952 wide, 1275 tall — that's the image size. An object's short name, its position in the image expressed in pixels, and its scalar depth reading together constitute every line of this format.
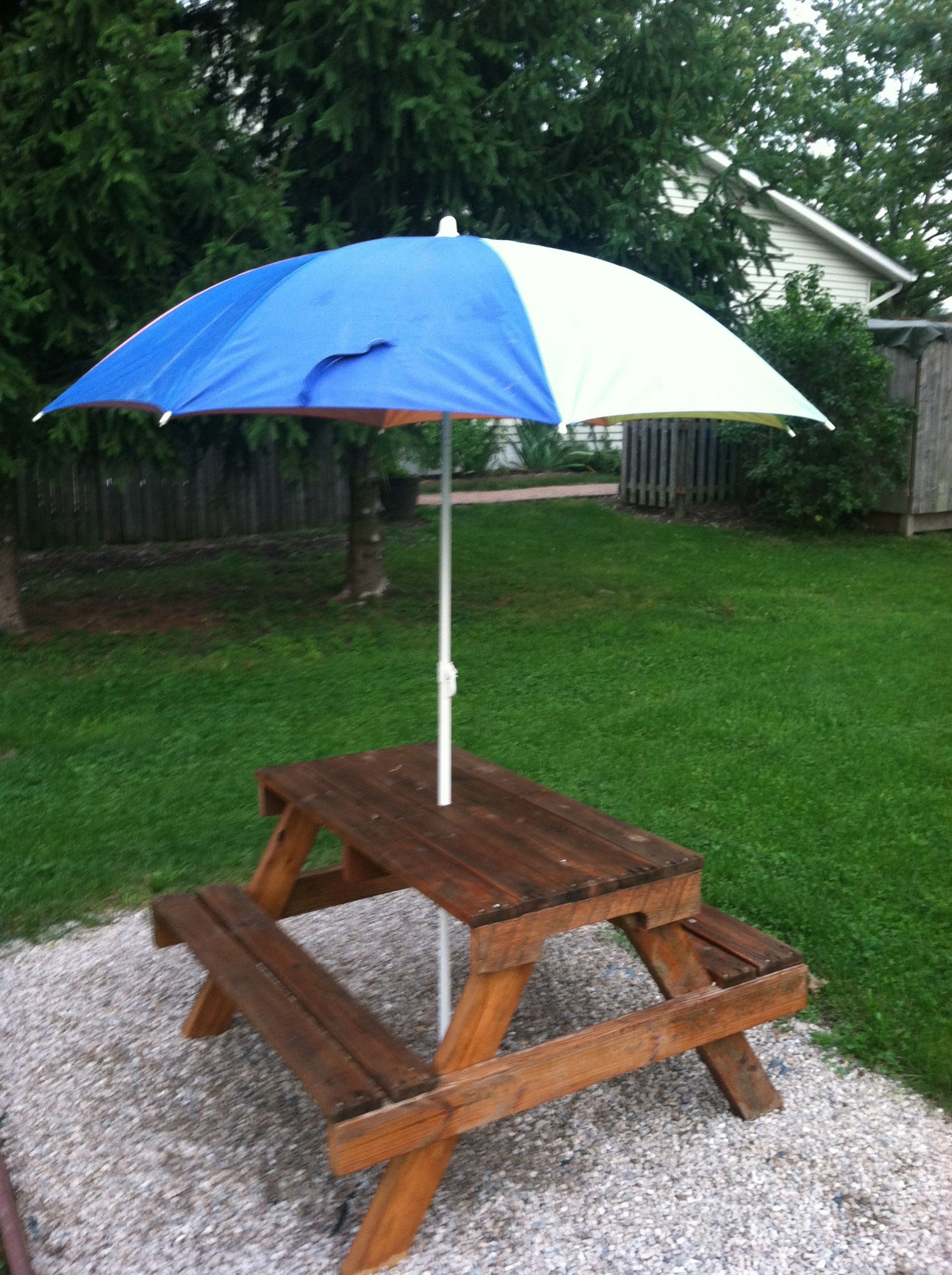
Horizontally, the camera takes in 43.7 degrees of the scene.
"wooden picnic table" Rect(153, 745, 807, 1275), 2.65
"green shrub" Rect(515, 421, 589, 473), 19.27
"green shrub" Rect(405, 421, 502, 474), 18.12
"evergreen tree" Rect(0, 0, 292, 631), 6.88
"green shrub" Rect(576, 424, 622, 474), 19.69
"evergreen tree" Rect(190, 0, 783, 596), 7.70
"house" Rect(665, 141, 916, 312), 20.28
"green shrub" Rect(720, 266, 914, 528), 12.23
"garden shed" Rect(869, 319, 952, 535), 12.50
